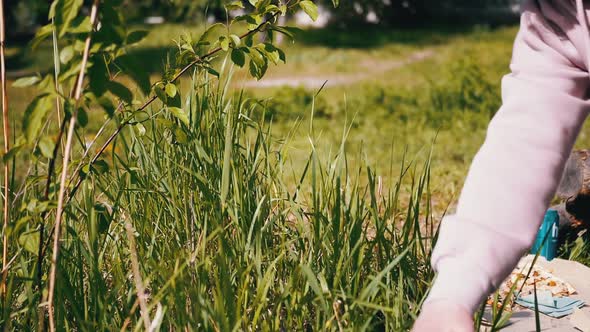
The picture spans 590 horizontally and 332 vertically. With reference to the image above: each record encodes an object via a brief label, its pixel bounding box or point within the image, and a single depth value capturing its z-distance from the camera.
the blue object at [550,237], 3.23
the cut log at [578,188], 3.48
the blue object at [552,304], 2.57
